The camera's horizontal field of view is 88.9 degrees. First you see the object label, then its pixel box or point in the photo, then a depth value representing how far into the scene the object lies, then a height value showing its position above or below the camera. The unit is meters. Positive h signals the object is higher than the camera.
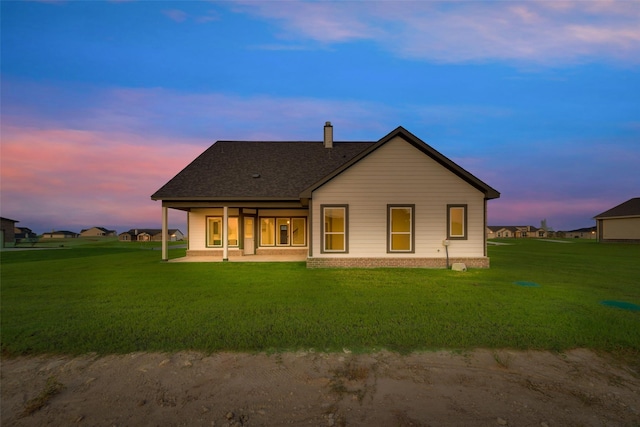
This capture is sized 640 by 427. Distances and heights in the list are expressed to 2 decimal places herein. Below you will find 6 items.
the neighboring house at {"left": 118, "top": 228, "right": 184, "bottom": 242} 96.06 -2.88
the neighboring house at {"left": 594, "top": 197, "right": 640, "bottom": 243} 38.97 +0.06
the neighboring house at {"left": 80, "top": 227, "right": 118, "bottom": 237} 131.77 -2.65
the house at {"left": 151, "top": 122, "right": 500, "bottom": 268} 15.38 +0.68
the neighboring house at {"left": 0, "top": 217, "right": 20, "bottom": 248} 44.65 -0.74
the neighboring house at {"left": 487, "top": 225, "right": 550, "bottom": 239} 119.44 -2.65
